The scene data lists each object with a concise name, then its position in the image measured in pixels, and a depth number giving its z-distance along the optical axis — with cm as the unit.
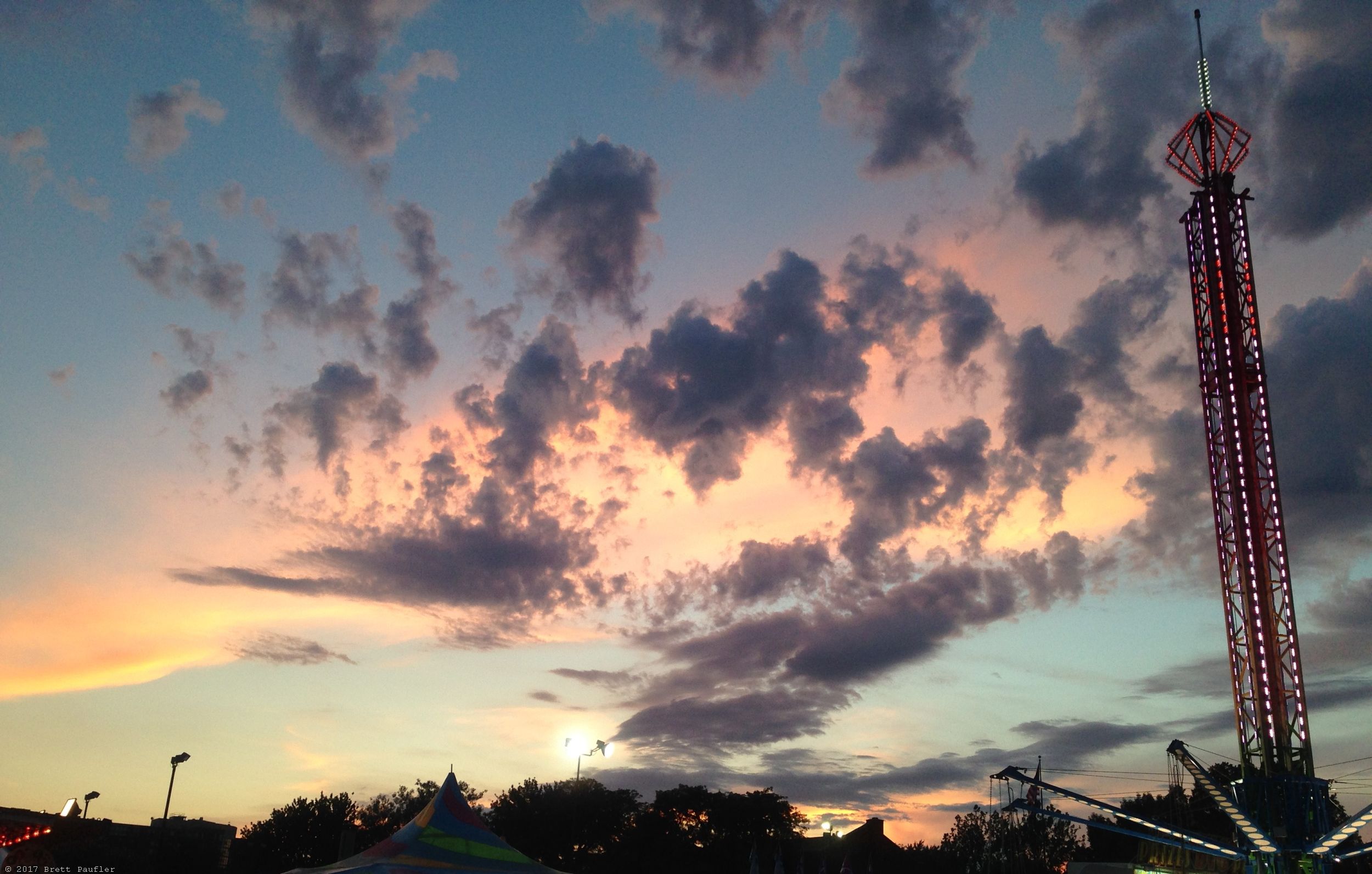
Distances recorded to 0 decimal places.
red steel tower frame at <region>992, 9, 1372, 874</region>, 4091
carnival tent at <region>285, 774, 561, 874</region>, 2805
